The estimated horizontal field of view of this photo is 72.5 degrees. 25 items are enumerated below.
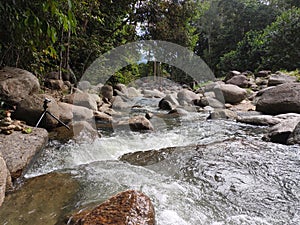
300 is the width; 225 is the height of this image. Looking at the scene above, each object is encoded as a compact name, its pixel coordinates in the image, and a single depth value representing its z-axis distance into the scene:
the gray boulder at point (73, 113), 4.61
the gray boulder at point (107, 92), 9.67
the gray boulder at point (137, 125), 5.09
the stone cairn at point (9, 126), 2.93
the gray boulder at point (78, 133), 3.95
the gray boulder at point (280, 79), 9.99
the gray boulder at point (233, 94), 9.41
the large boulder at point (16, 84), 3.94
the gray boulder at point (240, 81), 12.47
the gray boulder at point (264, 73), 14.30
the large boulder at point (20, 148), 2.35
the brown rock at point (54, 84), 7.57
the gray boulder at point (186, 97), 10.45
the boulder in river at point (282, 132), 3.80
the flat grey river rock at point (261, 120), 5.50
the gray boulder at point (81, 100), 6.25
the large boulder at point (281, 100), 6.06
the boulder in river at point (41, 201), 1.78
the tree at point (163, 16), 9.98
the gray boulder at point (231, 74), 15.20
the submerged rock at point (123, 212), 1.41
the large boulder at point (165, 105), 9.06
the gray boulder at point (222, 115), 6.69
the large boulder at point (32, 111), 4.01
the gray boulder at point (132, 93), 12.87
